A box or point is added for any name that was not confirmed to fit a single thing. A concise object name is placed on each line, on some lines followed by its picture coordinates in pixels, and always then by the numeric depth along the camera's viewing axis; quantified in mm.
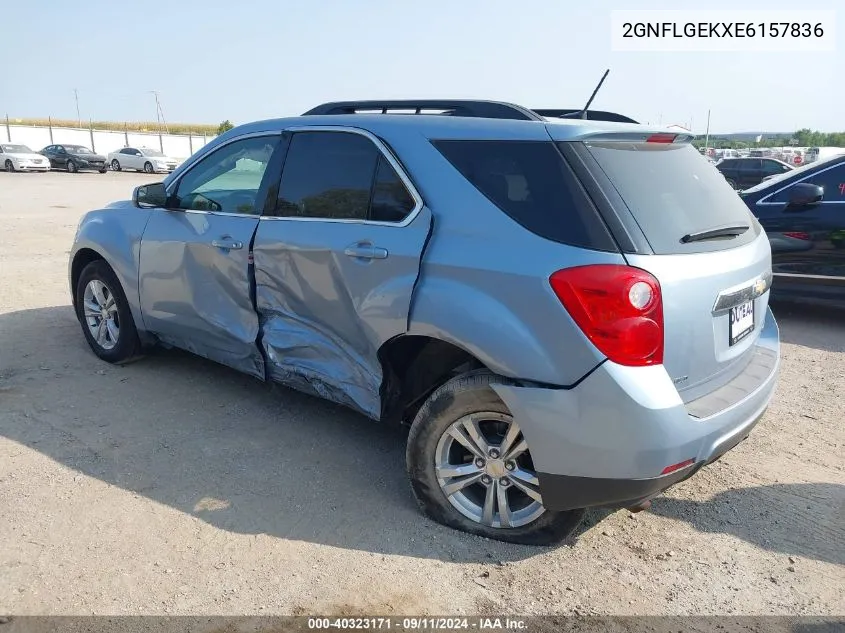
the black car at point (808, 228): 6207
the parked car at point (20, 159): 31375
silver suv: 2574
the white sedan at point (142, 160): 33812
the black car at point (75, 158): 32781
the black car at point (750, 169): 20797
